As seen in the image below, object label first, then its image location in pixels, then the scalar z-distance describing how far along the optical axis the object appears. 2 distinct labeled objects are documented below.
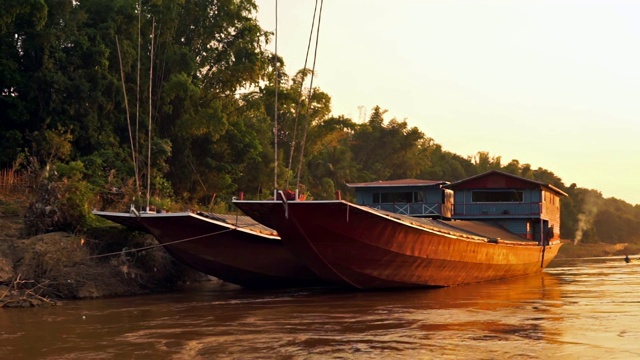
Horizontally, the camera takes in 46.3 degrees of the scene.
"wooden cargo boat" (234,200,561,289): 18.61
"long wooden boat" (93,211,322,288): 20.66
